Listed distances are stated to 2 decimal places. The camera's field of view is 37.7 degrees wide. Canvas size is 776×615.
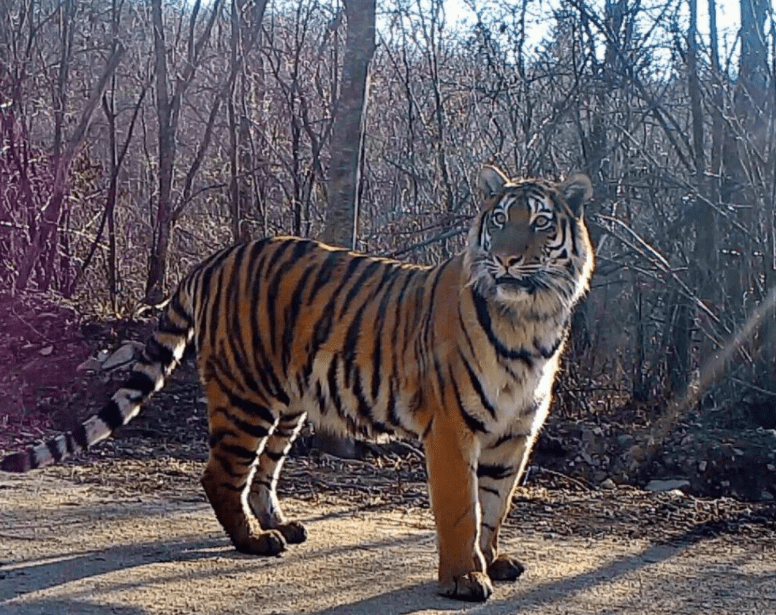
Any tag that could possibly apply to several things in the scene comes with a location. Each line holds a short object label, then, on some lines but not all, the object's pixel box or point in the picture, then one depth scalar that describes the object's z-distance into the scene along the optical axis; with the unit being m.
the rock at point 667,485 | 8.12
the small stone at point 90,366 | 11.26
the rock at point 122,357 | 11.23
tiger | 5.11
